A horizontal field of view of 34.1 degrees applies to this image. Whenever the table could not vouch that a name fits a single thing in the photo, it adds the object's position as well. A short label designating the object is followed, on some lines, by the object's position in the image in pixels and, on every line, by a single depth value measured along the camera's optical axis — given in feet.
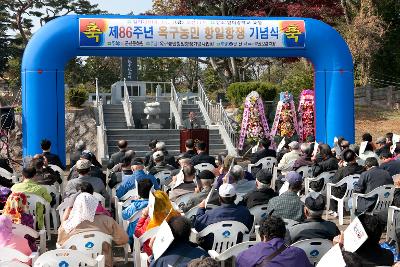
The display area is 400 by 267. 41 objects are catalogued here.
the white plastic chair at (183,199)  27.35
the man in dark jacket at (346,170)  33.22
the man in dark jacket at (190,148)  39.49
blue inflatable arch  49.98
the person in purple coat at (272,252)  16.33
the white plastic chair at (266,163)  41.11
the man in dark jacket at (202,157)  36.88
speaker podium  59.52
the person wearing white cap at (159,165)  34.88
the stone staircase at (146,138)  64.39
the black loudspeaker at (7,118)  56.80
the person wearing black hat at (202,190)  26.04
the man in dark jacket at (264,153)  41.83
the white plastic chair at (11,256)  17.88
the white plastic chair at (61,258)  16.62
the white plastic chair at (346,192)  32.63
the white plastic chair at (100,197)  26.59
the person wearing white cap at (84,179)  29.81
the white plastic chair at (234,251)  18.61
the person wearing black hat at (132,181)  29.76
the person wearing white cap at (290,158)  39.78
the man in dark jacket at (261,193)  25.88
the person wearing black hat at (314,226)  20.03
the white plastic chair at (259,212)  25.14
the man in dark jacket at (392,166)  34.73
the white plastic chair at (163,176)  34.06
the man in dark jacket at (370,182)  29.86
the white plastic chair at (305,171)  37.58
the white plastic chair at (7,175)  34.40
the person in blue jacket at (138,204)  24.64
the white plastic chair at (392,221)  25.54
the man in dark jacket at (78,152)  41.38
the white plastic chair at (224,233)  20.93
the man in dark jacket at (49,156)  39.14
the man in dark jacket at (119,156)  38.95
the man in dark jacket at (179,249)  16.65
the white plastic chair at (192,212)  24.44
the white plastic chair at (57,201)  31.01
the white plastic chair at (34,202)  27.66
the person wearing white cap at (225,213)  21.74
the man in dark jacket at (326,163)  36.30
